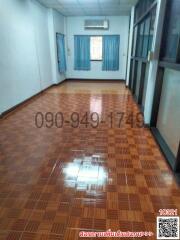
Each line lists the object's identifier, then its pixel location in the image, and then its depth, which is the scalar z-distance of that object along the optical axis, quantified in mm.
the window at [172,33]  2311
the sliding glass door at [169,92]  2244
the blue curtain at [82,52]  8058
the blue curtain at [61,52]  7137
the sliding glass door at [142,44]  3667
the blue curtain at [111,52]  7889
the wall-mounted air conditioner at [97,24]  7730
